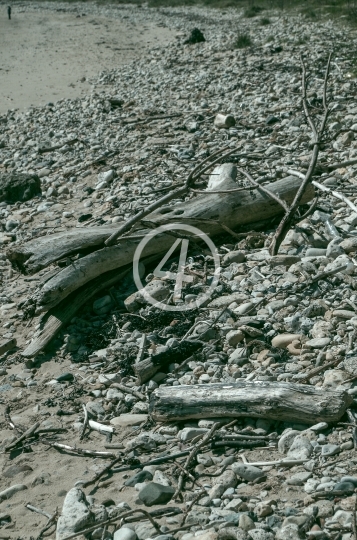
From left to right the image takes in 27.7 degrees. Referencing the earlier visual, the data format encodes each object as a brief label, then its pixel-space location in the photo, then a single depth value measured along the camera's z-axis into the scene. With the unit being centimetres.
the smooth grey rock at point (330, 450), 335
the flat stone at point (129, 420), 407
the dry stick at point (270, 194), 559
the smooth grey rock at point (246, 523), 301
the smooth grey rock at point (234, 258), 547
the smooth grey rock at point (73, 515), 329
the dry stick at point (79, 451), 381
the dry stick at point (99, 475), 363
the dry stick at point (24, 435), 410
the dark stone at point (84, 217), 708
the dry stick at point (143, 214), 526
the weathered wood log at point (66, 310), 503
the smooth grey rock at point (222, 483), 331
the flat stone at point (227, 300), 492
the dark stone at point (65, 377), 469
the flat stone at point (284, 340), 434
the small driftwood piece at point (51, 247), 512
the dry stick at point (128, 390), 427
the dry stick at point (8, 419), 429
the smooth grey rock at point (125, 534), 313
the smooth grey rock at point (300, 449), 339
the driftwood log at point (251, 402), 354
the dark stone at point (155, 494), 334
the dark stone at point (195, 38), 1683
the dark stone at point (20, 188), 848
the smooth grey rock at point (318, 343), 420
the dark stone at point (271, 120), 858
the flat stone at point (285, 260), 524
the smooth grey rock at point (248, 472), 336
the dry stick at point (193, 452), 338
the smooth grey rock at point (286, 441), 351
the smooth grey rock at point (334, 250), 512
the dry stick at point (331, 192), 544
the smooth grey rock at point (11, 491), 372
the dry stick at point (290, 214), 540
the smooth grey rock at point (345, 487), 306
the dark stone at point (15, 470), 391
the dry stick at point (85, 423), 407
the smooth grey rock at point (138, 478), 355
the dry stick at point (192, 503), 319
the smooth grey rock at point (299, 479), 323
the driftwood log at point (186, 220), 508
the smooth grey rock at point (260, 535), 292
